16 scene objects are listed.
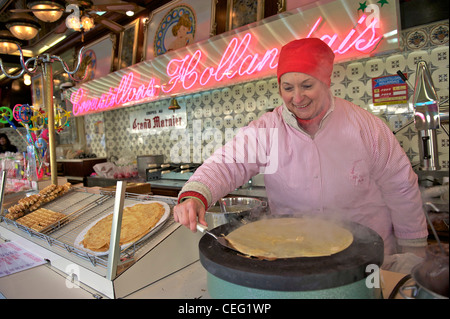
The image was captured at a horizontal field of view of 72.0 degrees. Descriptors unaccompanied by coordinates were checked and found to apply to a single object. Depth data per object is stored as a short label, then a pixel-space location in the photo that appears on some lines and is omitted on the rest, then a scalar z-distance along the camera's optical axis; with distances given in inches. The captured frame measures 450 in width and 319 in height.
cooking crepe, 36.7
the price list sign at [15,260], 56.9
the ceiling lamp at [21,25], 167.2
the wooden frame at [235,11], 148.9
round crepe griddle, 30.3
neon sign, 114.7
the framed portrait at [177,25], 177.2
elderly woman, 61.9
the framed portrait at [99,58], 238.2
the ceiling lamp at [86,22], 157.6
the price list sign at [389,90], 121.7
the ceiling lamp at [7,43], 180.0
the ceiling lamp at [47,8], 136.3
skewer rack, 44.5
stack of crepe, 50.5
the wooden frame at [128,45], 217.8
